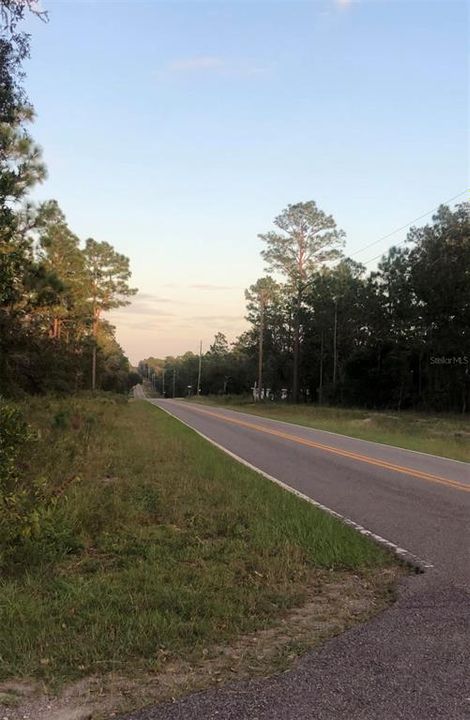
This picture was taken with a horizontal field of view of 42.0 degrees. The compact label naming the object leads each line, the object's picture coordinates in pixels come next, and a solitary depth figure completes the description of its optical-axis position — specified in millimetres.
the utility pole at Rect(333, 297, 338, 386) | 63269
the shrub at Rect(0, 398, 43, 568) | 6047
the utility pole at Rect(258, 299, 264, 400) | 65038
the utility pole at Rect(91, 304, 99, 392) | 57431
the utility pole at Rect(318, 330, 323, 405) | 67300
